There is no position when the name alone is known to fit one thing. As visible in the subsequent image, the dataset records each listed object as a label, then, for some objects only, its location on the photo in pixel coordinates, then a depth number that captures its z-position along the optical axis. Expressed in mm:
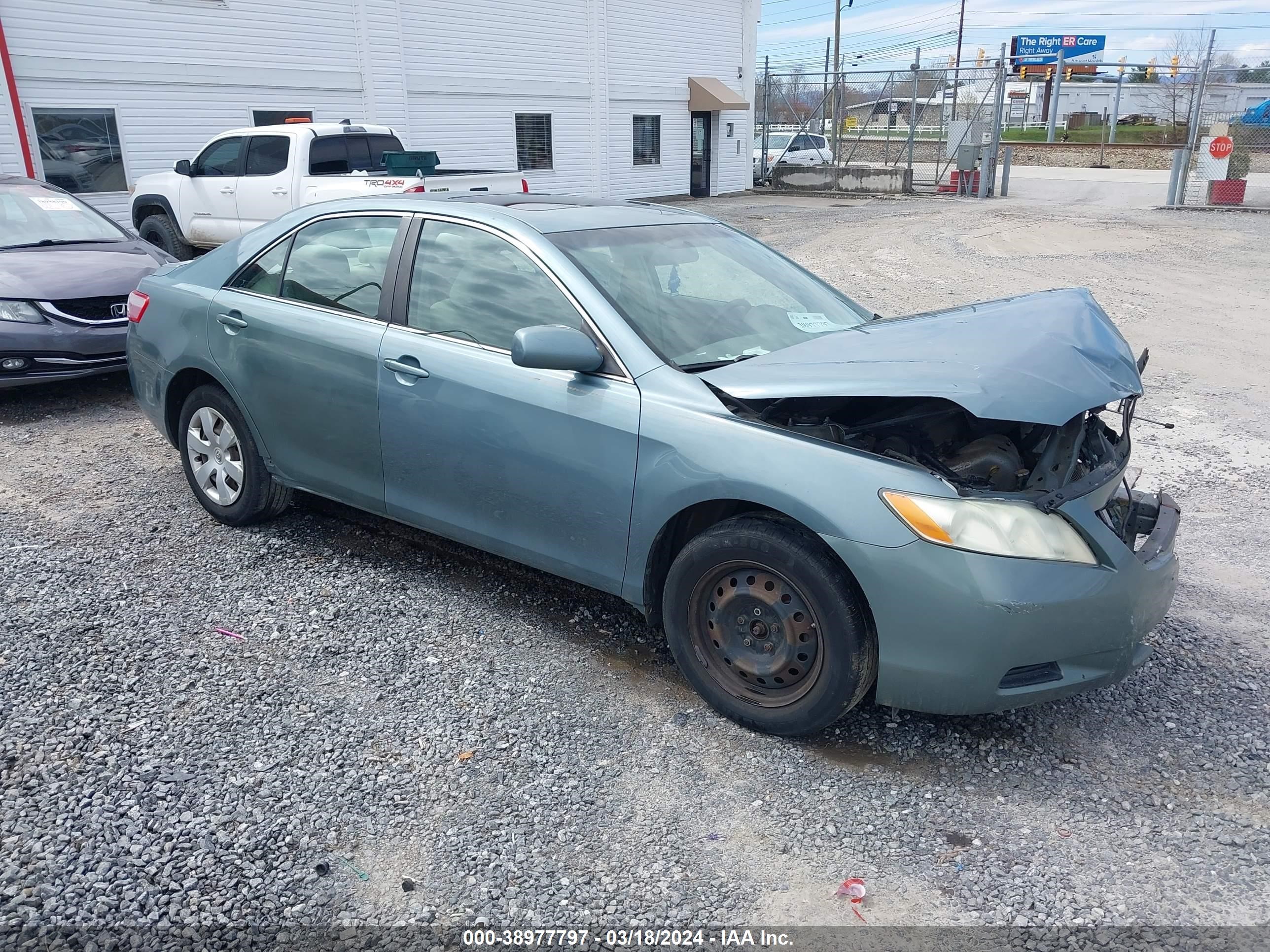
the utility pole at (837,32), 50506
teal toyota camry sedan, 2945
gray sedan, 6988
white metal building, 15188
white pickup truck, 11477
